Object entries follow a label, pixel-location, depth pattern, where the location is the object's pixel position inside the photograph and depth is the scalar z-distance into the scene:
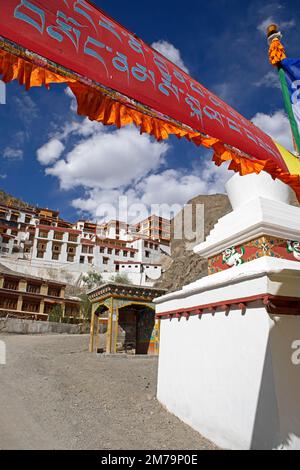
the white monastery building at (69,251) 55.69
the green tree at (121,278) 50.12
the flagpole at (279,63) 4.73
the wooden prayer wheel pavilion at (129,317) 17.64
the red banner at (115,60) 2.46
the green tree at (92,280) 51.83
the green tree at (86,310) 37.50
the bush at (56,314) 37.22
